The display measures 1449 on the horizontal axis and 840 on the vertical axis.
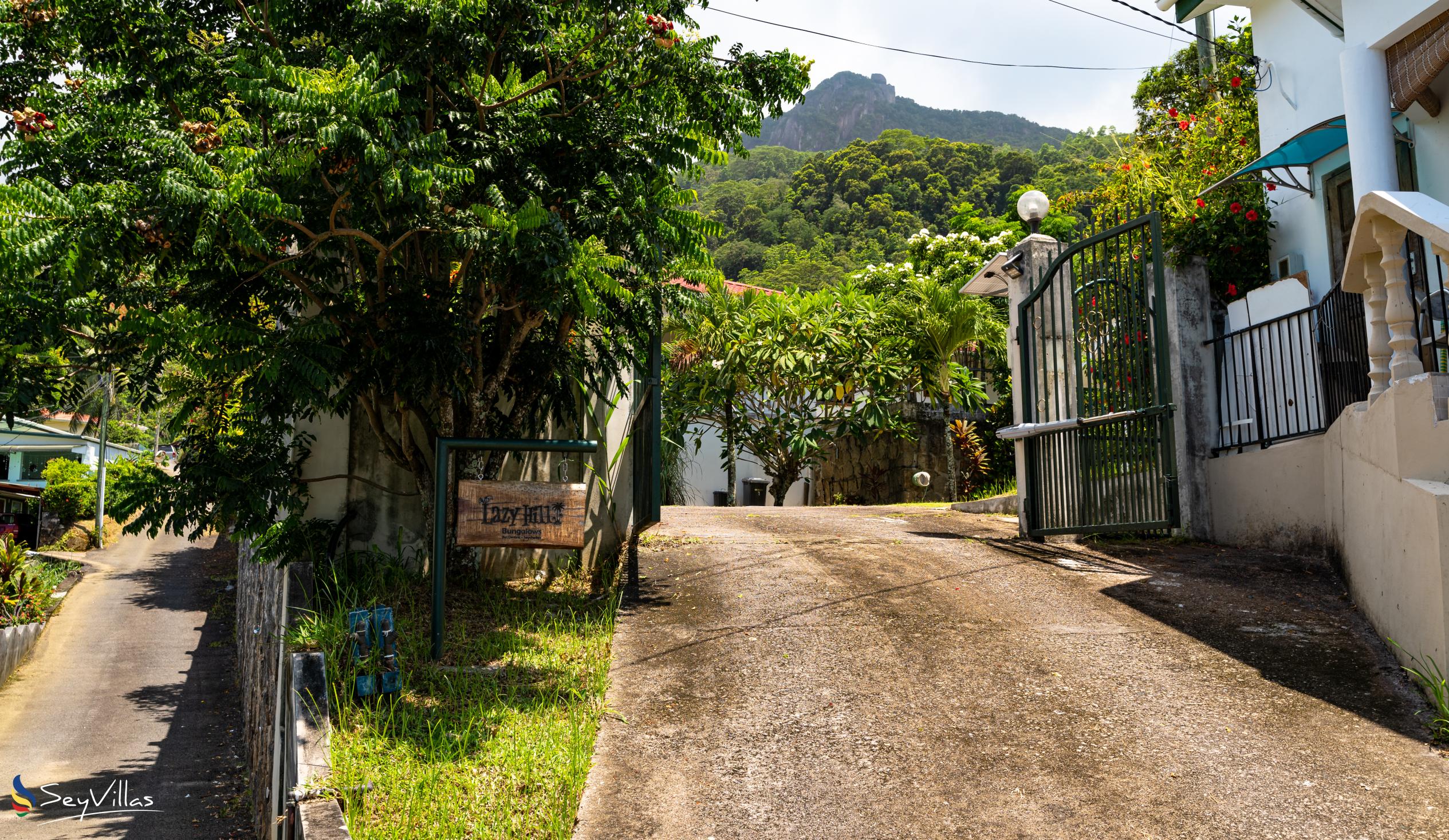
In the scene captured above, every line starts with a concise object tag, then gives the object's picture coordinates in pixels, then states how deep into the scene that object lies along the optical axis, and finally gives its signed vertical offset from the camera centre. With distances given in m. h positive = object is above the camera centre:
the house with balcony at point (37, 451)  29.78 +2.22
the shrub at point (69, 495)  26.27 +0.55
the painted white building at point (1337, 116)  8.26 +3.49
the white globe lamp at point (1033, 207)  9.27 +2.79
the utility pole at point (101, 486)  22.88 +0.71
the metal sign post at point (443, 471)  5.37 +0.22
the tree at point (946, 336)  14.28 +2.47
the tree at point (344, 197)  4.77 +1.67
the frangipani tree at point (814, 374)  14.95 +2.01
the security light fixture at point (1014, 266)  9.20 +2.21
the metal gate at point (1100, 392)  7.36 +0.89
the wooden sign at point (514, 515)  5.30 -0.03
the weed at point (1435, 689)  4.12 -0.83
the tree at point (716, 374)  15.59 +2.10
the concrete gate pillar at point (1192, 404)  8.29 +0.81
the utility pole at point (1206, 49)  14.73 +7.58
